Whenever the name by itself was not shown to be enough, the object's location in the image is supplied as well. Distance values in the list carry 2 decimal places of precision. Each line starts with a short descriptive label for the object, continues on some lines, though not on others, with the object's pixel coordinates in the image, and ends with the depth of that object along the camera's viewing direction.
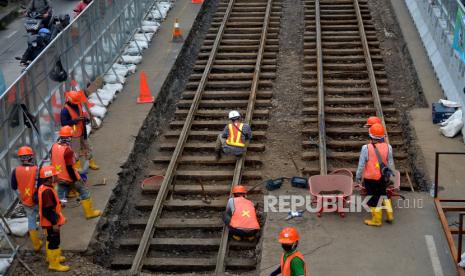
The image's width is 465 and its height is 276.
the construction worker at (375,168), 12.65
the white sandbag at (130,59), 20.83
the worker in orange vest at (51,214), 11.85
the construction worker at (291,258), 9.59
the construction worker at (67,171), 12.98
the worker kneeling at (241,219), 13.13
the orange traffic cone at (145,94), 18.33
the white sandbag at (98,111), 17.55
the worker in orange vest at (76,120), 14.55
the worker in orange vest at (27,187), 12.45
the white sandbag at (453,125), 15.95
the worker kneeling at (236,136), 15.66
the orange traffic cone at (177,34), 22.20
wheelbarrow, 13.12
